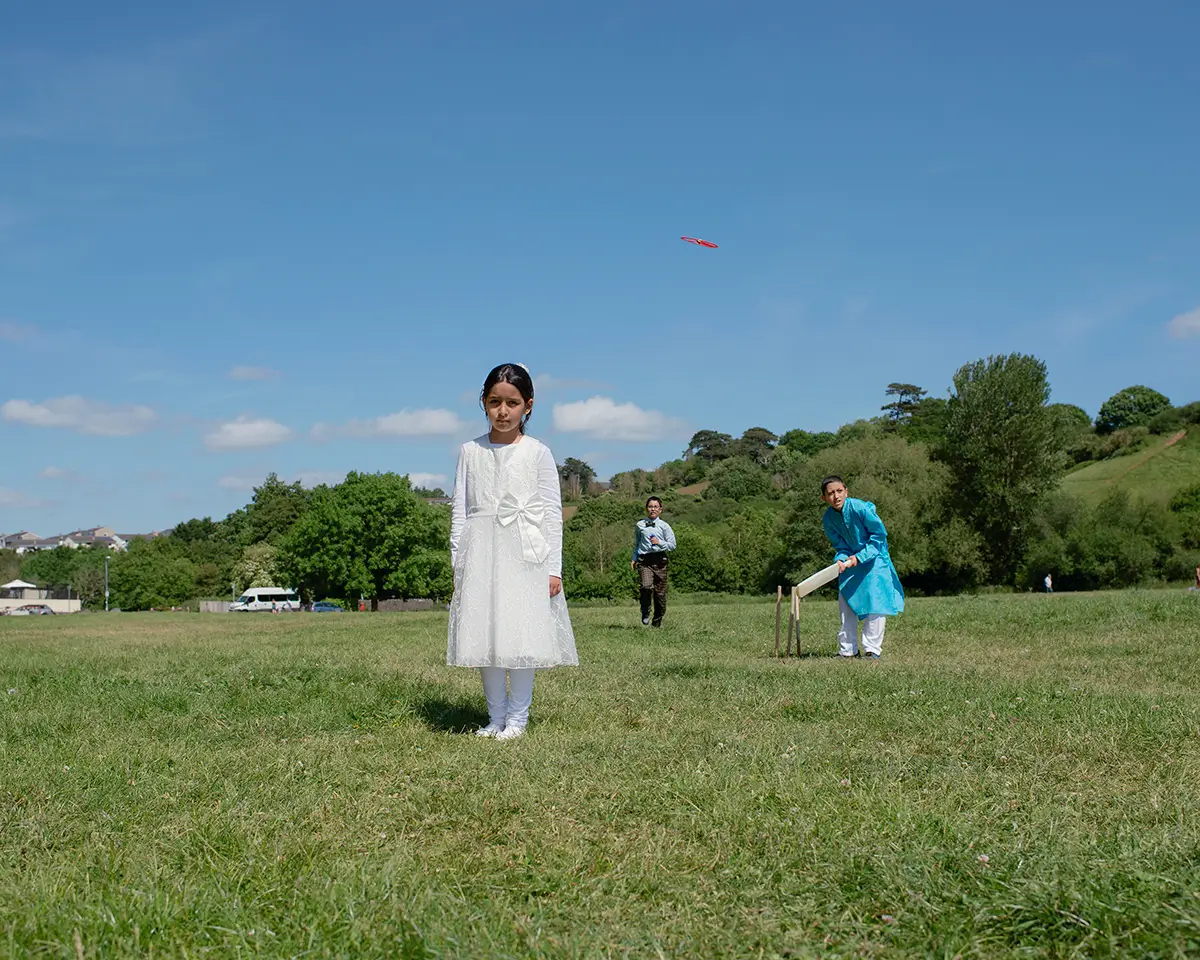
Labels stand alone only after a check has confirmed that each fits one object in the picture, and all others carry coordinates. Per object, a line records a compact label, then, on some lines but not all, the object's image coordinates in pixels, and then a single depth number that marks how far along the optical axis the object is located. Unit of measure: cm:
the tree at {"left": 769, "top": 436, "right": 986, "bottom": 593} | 5972
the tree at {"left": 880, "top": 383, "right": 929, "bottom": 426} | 13752
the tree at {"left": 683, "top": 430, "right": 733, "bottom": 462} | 16625
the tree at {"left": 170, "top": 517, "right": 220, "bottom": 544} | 15461
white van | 8869
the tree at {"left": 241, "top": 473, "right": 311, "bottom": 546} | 10962
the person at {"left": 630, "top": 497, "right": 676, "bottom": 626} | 1659
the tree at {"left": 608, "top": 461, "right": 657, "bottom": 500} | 13162
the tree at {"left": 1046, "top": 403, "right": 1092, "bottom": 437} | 6297
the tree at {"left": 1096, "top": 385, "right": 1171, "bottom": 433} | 12394
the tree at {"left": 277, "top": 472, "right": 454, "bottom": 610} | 7000
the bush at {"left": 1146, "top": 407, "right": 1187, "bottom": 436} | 10162
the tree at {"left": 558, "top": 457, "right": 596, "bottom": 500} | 16572
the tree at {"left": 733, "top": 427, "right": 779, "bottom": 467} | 15362
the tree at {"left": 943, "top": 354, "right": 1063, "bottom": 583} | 6250
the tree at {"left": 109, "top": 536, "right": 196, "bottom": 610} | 11131
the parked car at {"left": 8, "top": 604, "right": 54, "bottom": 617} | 9560
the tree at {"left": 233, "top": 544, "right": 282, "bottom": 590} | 9762
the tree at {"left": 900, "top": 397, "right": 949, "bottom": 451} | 9844
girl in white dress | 635
